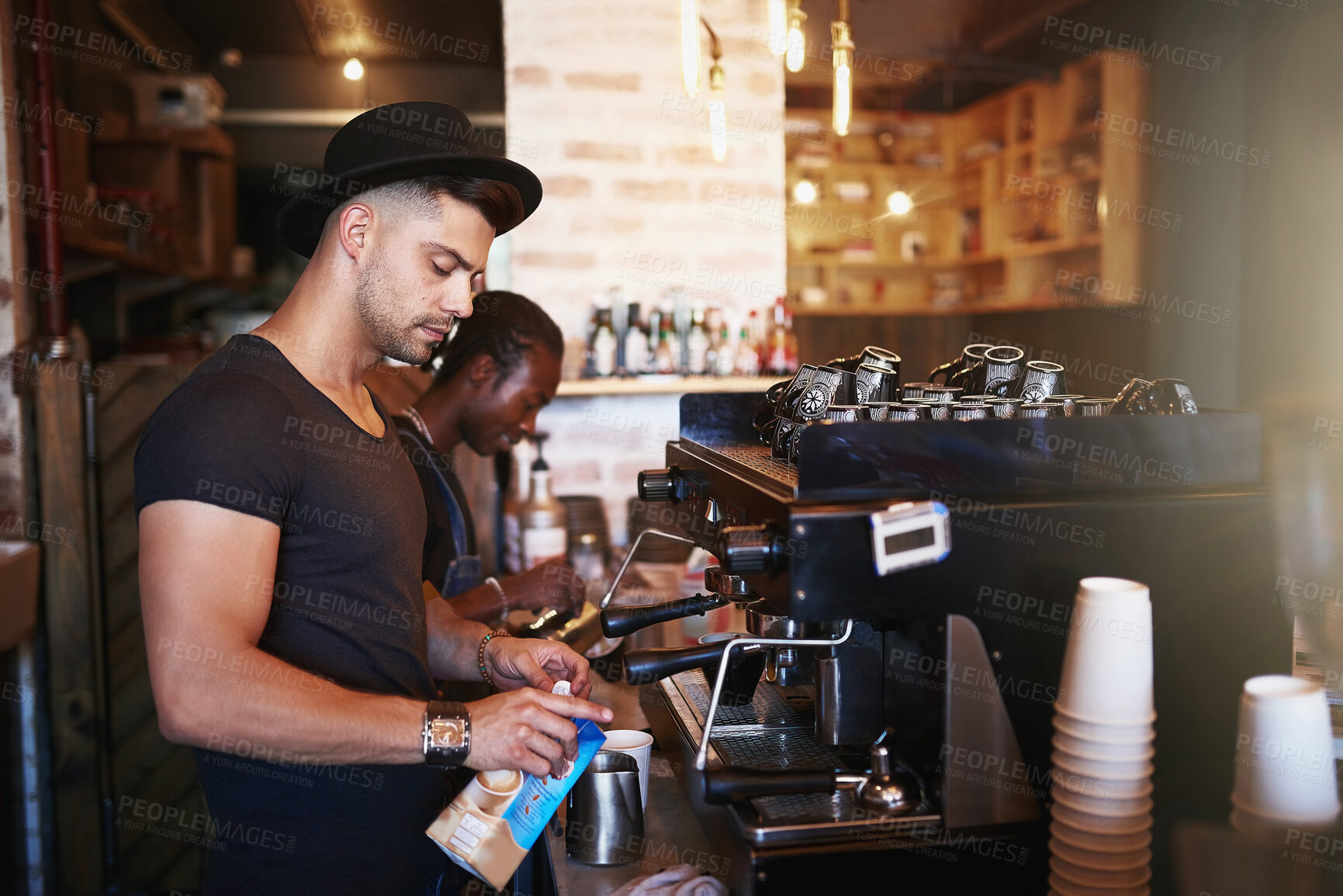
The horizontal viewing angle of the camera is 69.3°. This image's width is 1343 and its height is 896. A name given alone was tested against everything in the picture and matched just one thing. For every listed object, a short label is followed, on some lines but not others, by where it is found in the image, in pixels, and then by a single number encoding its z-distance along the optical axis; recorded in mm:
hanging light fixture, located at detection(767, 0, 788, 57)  1852
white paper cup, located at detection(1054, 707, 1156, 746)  950
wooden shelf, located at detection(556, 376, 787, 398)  2955
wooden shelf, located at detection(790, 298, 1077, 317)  6504
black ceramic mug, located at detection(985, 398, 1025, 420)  1213
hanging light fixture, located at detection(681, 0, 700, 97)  1816
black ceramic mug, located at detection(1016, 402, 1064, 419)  1212
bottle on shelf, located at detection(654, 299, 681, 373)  3043
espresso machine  1017
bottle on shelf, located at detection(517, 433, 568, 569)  2734
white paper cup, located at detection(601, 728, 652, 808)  1314
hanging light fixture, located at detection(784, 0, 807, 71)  1867
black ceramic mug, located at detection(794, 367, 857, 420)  1288
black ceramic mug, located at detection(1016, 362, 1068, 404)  1280
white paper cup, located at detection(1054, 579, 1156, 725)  939
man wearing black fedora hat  1027
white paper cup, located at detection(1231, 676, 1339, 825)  892
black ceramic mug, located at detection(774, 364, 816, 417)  1354
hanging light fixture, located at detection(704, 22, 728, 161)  2121
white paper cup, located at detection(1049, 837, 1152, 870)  964
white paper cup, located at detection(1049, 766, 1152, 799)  955
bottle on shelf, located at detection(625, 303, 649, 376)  3016
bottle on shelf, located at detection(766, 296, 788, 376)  3127
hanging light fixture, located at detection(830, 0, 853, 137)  1883
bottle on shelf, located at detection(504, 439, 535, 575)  2844
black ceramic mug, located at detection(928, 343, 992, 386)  1415
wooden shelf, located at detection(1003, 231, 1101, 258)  5090
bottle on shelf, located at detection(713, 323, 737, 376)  3088
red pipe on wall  2332
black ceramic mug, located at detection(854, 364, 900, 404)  1318
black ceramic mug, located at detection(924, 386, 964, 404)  1229
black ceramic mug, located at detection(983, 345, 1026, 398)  1331
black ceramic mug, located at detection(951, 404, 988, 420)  1185
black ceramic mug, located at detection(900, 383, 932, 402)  1312
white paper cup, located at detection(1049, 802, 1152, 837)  959
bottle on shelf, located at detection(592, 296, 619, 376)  3000
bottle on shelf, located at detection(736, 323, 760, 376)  3123
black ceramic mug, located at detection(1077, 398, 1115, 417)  1225
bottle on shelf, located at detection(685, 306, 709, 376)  3084
